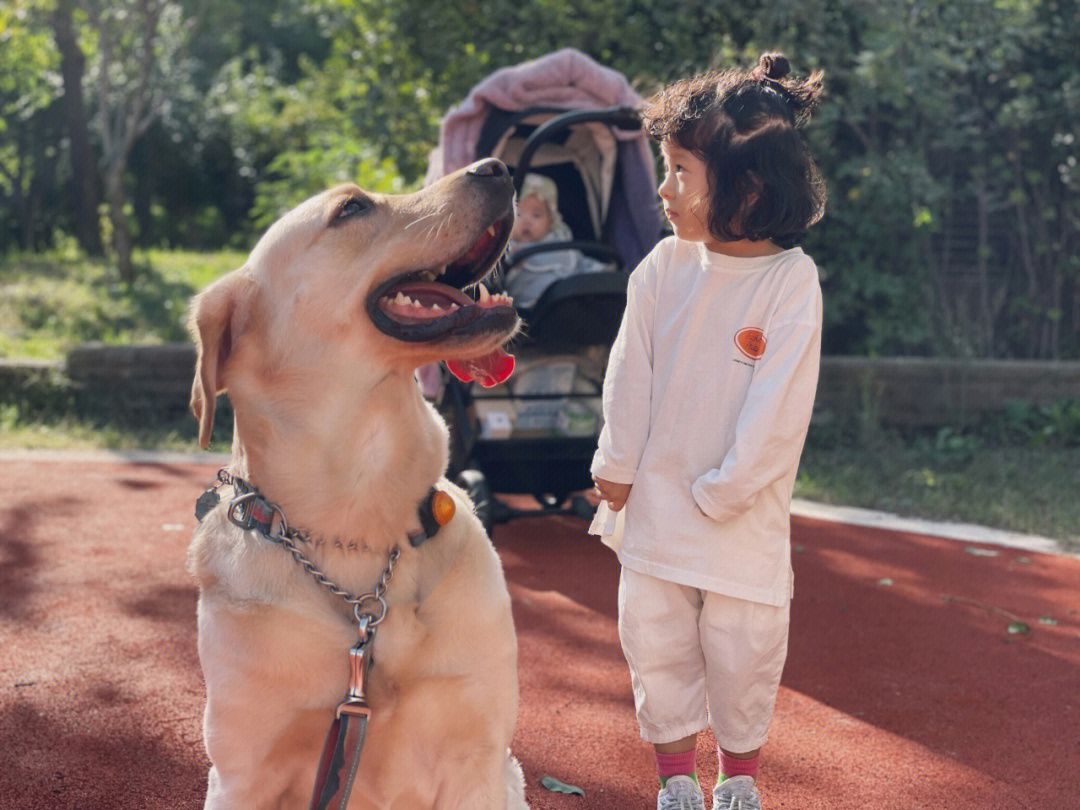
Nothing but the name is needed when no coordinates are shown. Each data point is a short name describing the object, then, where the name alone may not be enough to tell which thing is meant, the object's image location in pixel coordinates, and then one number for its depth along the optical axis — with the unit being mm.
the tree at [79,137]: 15508
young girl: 2672
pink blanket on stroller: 5414
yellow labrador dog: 2209
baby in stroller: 5207
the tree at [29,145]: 19684
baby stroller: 4926
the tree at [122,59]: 11977
